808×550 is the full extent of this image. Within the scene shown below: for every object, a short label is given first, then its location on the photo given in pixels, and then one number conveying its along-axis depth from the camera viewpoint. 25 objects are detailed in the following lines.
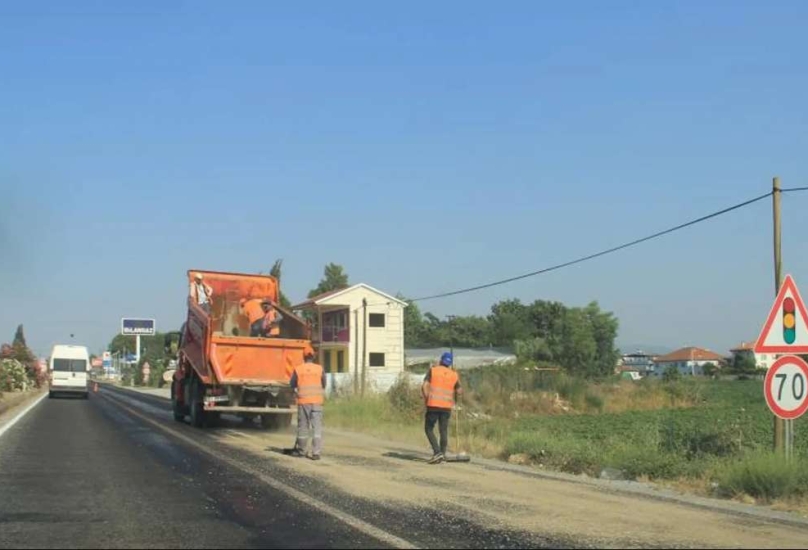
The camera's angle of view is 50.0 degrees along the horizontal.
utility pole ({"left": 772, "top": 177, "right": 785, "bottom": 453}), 12.55
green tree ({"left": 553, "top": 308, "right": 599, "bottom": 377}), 91.81
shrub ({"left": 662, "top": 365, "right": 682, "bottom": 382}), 50.99
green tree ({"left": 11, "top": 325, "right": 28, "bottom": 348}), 98.11
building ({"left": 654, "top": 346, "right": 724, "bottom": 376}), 180.19
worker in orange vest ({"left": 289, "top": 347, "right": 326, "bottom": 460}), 14.57
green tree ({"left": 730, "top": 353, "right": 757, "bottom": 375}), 112.44
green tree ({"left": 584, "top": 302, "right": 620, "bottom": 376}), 101.00
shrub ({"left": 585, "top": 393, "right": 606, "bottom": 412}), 40.00
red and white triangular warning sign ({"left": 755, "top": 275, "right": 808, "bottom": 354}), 10.95
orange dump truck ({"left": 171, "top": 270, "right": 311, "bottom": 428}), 20.33
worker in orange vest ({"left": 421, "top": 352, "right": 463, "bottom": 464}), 14.27
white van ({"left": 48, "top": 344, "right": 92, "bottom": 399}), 44.91
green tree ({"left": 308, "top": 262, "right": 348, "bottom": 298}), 97.88
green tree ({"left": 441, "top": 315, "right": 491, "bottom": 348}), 118.06
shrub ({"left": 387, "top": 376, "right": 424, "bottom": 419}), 26.80
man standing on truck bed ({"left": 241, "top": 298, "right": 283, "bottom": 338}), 21.31
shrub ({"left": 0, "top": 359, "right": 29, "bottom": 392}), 44.06
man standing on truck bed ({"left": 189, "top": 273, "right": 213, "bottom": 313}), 21.83
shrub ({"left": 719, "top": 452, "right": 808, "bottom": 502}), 10.45
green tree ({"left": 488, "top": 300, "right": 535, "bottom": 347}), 115.38
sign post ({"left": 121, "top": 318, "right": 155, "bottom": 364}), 116.31
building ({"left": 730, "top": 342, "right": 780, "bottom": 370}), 125.25
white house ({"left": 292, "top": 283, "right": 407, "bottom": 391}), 60.97
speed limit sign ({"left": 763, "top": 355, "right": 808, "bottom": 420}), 10.48
